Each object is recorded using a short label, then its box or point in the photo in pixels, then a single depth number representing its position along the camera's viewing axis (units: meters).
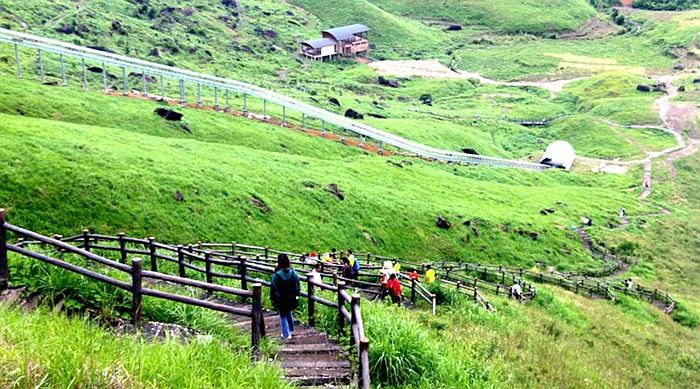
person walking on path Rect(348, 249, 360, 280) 25.44
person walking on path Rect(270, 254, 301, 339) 13.55
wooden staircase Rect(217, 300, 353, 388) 11.28
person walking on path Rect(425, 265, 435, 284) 26.34
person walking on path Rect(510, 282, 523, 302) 34.97
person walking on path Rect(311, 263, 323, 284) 24.38
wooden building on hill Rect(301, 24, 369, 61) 151.38
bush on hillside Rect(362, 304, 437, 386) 12.01
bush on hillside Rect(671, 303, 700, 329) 43.59
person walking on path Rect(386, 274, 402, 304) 22.77
